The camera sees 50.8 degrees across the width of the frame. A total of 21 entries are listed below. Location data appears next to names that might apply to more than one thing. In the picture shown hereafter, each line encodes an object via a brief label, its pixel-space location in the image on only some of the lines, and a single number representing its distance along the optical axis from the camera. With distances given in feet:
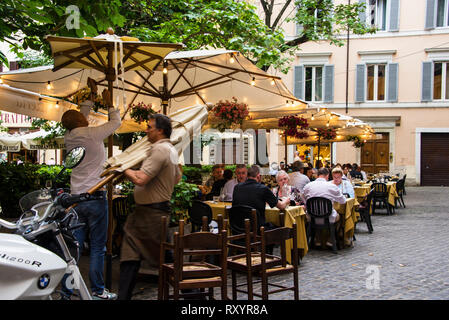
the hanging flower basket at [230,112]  26.96
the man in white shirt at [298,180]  31.76
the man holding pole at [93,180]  15.55
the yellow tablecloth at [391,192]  46.80
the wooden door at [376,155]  84.64
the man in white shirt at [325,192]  26.84
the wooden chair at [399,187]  52.65
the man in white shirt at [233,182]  26.62
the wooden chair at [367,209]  34.06
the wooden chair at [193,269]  12.83
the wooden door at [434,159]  82.43
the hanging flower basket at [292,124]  37.04
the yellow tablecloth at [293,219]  22.71
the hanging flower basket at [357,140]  62.10
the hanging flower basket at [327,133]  51.93
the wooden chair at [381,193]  45.86
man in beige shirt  13.61
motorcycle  7.72
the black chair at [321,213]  26.25
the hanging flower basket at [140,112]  25.52
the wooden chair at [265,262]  14.23
